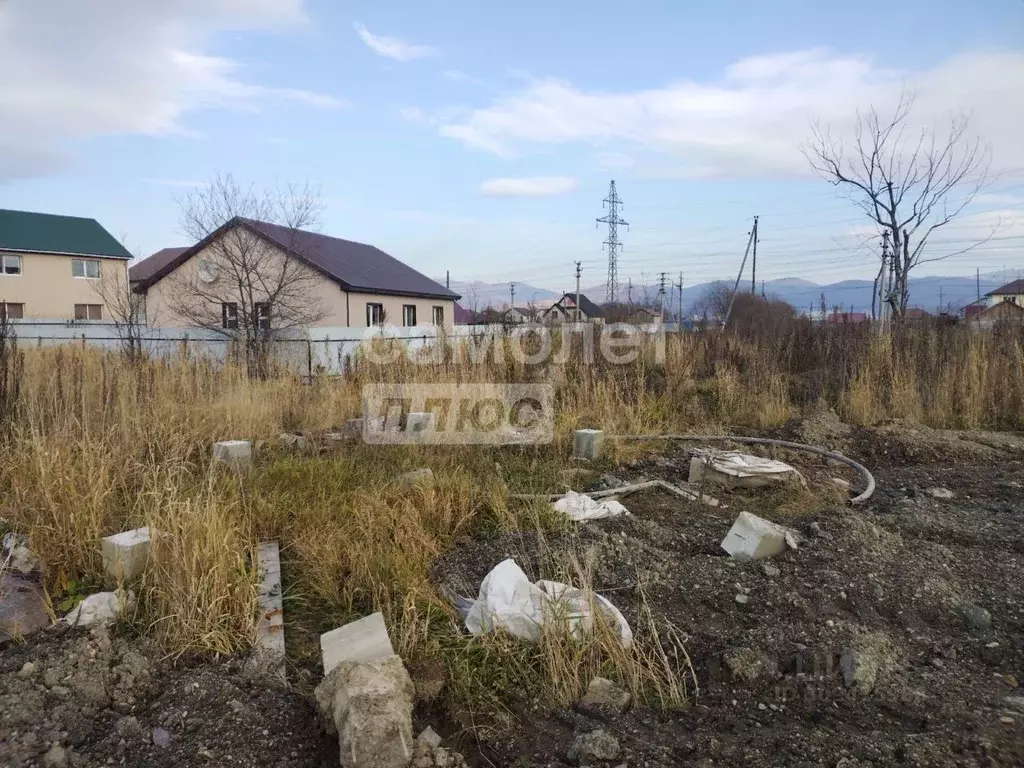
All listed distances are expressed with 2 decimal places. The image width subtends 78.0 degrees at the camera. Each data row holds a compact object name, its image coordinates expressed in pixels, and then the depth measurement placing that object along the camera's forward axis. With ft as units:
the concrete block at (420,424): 19.70
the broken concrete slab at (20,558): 10.11
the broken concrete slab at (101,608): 8.61
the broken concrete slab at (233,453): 15.88
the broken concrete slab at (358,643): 7.61
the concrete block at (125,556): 9.53
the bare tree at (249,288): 53.16
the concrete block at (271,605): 8.48
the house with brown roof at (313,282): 56.59
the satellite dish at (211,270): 59.98
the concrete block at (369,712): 6.11
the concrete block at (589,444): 18.98
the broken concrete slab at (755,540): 10.80
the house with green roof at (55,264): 91.25
